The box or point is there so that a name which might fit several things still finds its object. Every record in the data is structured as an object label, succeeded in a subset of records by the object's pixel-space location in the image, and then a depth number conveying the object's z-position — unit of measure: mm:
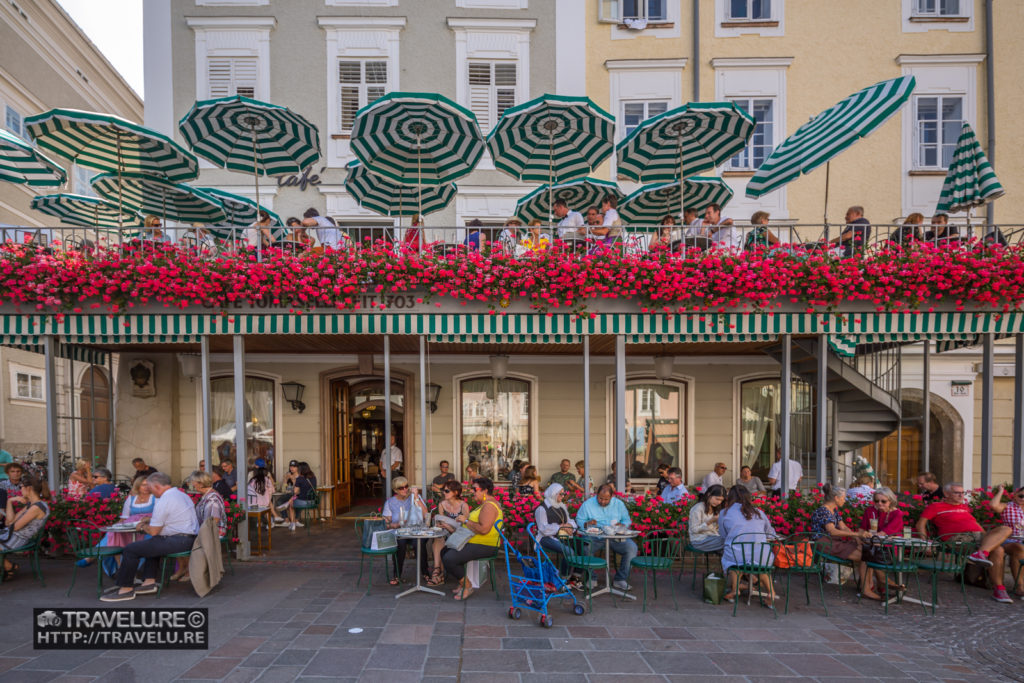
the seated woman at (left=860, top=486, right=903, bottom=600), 6273
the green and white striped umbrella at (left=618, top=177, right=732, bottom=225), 10251
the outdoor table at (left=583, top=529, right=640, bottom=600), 6000
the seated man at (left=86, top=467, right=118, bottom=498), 7493
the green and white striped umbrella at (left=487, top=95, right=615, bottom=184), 7914
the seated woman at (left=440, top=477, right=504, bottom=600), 6039
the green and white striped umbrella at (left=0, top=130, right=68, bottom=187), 8711
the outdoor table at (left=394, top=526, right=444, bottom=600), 6000
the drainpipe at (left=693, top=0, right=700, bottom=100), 11945
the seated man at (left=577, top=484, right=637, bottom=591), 6266
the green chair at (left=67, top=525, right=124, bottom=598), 6102
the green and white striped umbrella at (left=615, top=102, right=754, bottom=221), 8134
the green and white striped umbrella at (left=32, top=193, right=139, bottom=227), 9945
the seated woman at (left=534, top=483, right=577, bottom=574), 6168
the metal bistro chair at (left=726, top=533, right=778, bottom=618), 5697
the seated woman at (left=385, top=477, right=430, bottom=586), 6664
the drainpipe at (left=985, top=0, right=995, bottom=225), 11680
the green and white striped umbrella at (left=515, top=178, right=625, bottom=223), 10297
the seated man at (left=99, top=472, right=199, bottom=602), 6000
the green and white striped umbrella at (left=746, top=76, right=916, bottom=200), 6691
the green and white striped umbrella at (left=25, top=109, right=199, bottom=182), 7434
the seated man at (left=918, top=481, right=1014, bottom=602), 6406
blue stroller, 5387
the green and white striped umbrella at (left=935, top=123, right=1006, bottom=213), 8200
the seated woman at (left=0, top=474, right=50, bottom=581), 6418
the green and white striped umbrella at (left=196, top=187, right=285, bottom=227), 10016
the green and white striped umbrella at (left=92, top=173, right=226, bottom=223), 9680
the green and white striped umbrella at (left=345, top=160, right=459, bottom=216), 9945
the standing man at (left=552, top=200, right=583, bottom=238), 8125
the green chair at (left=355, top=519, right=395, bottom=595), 6277
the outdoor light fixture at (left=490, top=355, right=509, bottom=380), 10935
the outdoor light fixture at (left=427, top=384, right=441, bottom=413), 11570
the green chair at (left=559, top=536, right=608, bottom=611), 5852
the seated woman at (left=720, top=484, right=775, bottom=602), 5863
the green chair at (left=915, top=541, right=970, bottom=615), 5922
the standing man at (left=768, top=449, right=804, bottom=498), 8603
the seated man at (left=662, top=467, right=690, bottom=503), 7379
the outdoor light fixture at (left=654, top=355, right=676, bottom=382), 11102
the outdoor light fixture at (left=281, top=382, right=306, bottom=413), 11383
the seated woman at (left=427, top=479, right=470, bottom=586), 6527
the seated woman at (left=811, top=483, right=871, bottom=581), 6246
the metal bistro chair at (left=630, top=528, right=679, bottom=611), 5895
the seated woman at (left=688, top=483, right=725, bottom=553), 6434
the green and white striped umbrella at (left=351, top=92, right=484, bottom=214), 7777
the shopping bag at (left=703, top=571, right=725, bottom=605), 6047
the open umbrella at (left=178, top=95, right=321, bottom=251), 7926
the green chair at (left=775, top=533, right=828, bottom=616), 5832
